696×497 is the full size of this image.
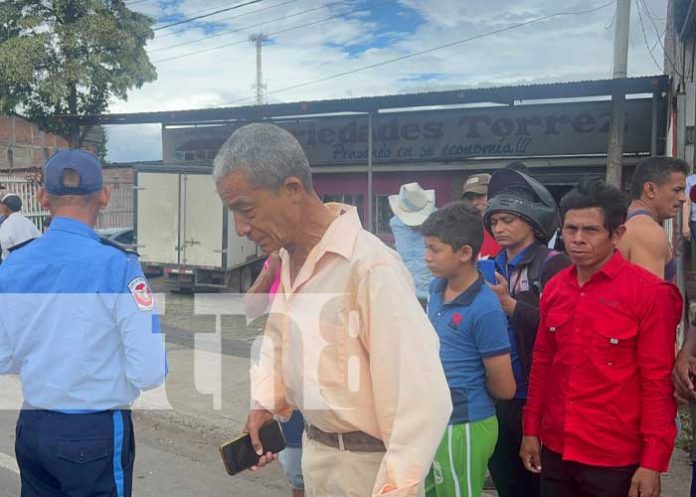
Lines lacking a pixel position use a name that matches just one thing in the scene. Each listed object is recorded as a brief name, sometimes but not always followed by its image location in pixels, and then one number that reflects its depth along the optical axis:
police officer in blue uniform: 2.44
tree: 18.86
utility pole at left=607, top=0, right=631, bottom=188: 9.45
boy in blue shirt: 2.68
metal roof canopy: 9.74
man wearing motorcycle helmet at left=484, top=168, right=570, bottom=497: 3.00
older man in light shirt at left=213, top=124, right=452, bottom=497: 1.61
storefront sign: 11.74
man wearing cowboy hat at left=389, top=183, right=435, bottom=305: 5.39
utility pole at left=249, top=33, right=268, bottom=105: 40.19
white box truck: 12.84
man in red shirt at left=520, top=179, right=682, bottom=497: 2.34
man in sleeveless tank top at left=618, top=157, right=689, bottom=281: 3.04
